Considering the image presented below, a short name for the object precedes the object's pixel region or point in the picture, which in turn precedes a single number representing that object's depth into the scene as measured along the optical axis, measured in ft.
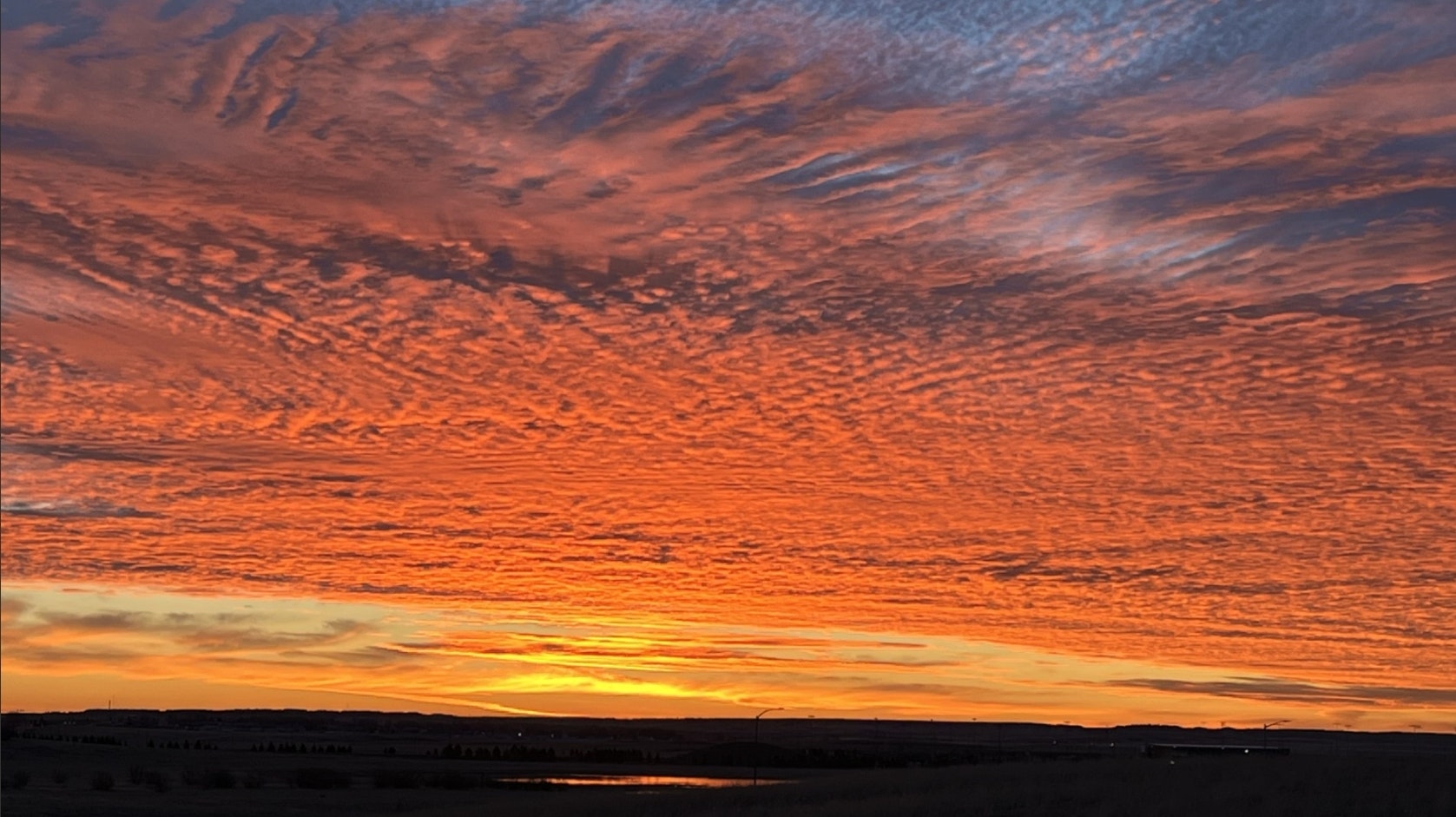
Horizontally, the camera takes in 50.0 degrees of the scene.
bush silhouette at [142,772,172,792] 220.64
